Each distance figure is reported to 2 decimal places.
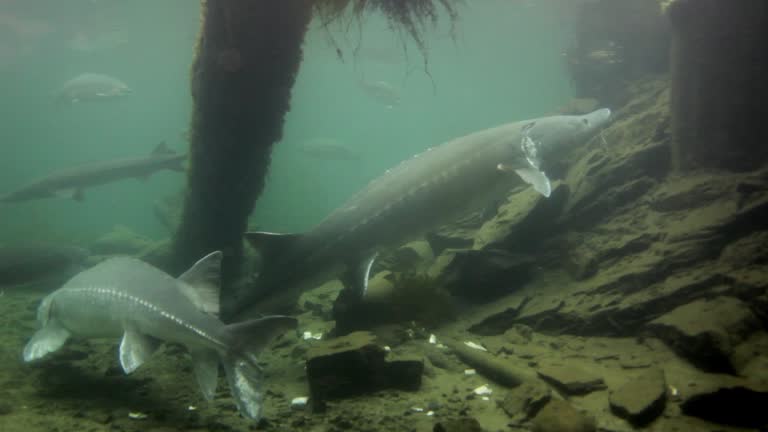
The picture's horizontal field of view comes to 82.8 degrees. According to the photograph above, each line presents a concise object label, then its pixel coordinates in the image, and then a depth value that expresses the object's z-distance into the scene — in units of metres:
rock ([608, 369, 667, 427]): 2.97
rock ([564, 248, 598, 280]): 5.31
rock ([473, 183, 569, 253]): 6.08
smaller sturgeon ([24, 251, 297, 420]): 3.67
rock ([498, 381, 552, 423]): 3.22
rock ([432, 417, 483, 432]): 2.83
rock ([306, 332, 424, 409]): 3.79
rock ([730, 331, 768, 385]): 3.19
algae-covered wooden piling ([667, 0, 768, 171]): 5.37
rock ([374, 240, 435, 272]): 7.18
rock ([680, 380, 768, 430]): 2.88
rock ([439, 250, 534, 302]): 5.60
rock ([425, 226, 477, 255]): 7.27
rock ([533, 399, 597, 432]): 2.87
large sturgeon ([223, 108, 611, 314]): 5.32
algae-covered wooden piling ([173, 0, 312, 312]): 4.82
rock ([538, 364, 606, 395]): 3.46
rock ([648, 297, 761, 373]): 3.45
